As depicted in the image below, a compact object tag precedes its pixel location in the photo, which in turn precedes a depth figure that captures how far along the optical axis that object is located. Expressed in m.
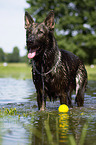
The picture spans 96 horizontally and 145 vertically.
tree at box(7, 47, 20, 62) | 123.50
